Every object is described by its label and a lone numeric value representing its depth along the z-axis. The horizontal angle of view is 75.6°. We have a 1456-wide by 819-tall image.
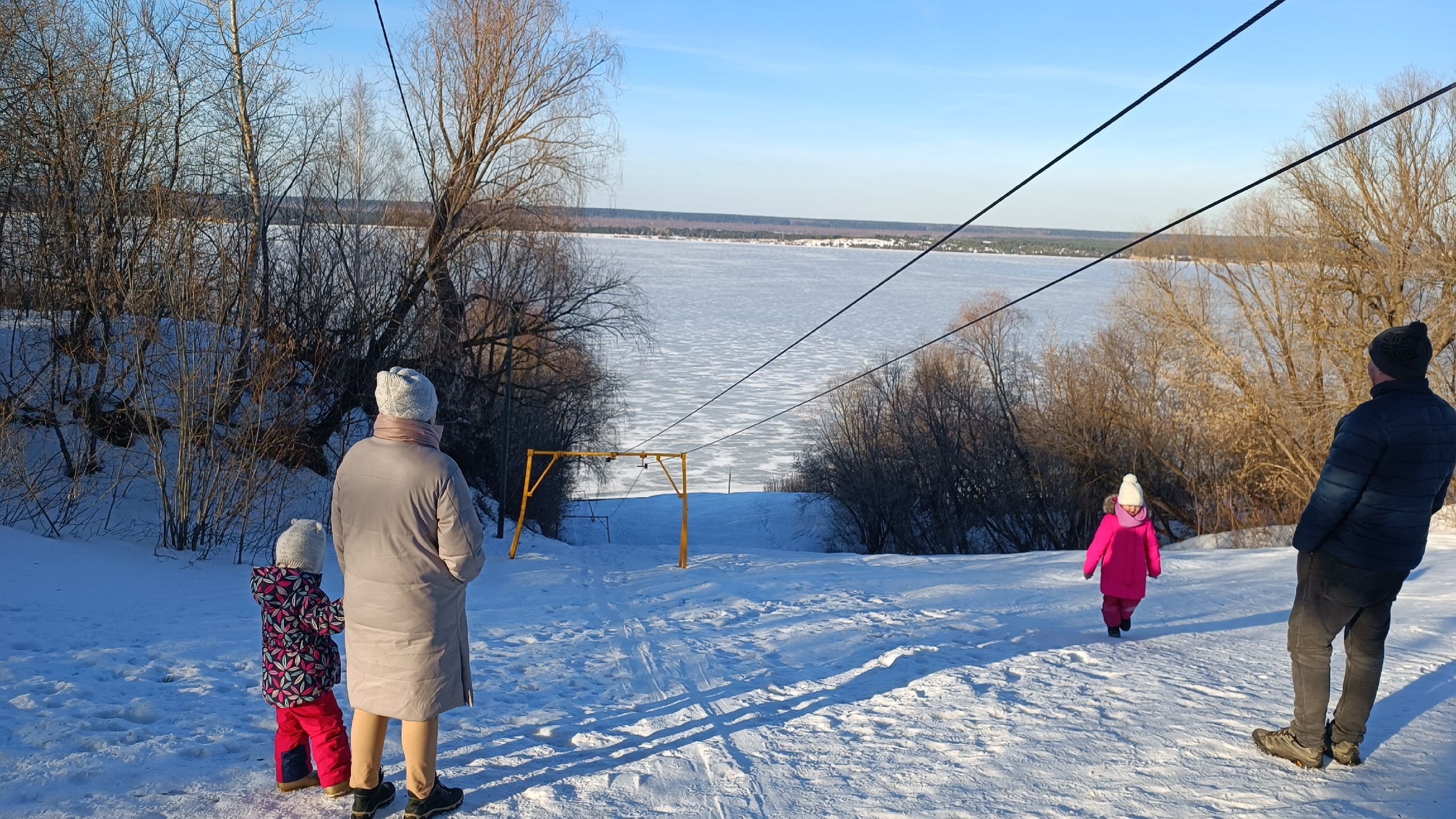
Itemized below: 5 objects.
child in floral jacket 3.94
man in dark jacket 4.09
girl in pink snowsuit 7.52
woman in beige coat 3.58
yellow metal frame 13.57
